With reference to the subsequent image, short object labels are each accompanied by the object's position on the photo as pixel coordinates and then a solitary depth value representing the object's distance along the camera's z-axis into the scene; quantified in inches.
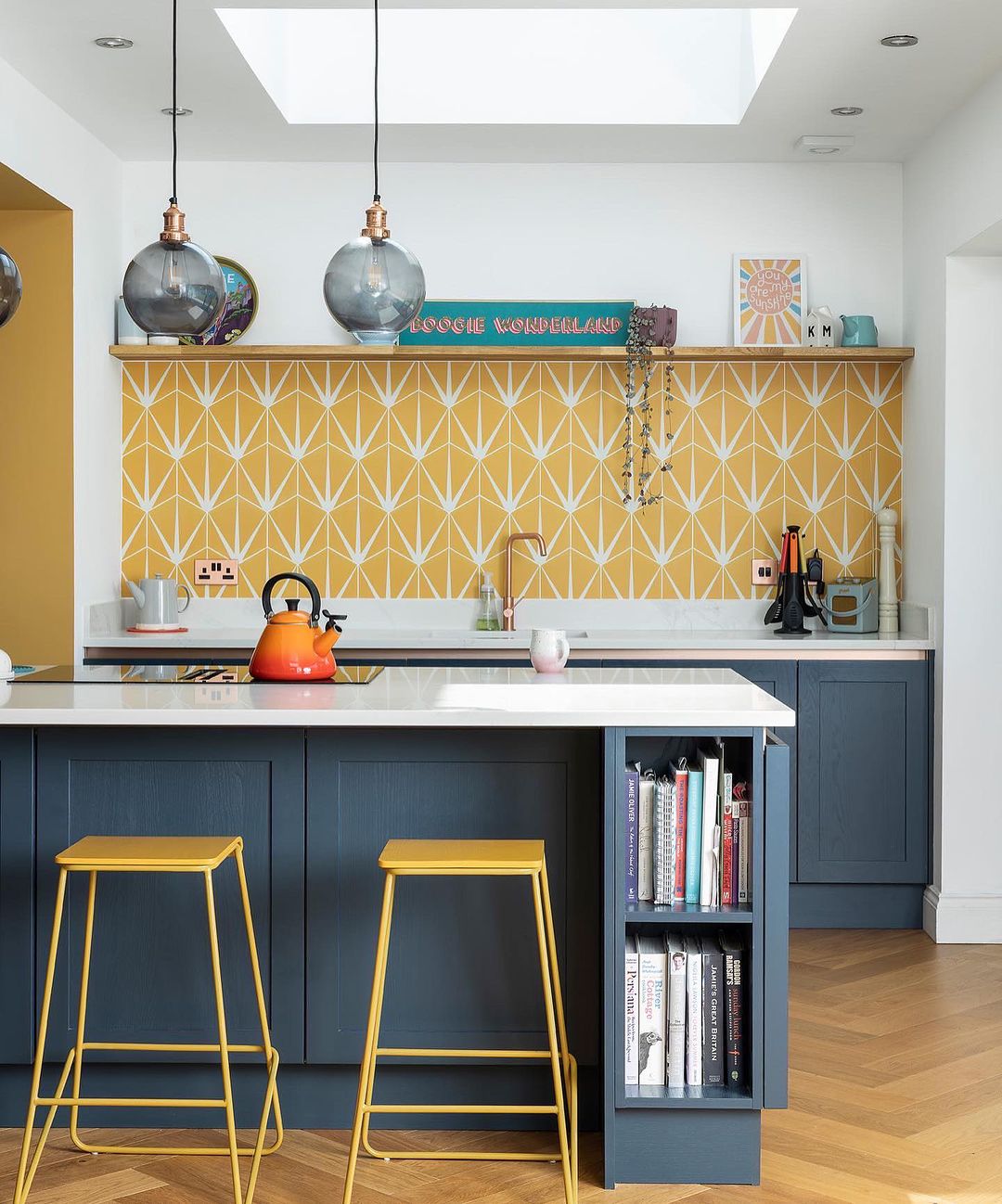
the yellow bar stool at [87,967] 93.7
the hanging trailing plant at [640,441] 193.8
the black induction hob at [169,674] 123.4
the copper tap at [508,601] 193.2
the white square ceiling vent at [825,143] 178.2
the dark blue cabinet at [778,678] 171.3
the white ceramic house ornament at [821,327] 189.0
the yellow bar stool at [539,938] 92.4
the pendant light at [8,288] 94.7
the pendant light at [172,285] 104.1
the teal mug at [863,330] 187.0
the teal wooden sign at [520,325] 191.8
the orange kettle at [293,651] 122.0
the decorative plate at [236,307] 192.7
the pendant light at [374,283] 107.6
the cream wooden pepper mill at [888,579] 184.2
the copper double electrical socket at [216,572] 196.5
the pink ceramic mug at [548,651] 130.4
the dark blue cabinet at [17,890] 109.1
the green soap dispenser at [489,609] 193.5
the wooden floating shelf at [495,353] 183.9
